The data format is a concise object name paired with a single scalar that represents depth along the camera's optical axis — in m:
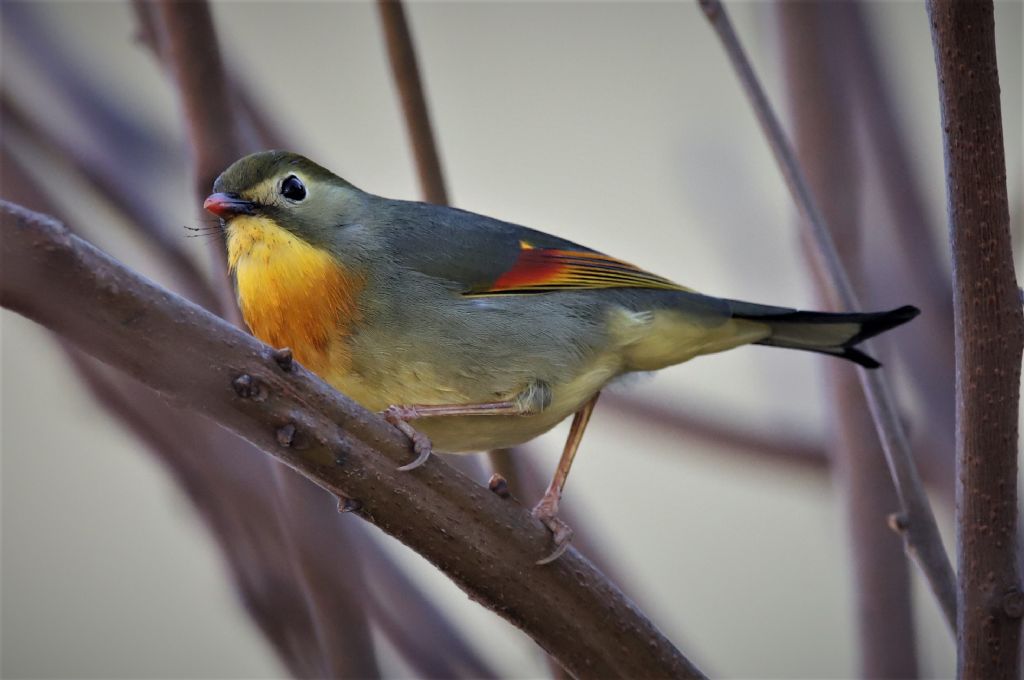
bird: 5.05
